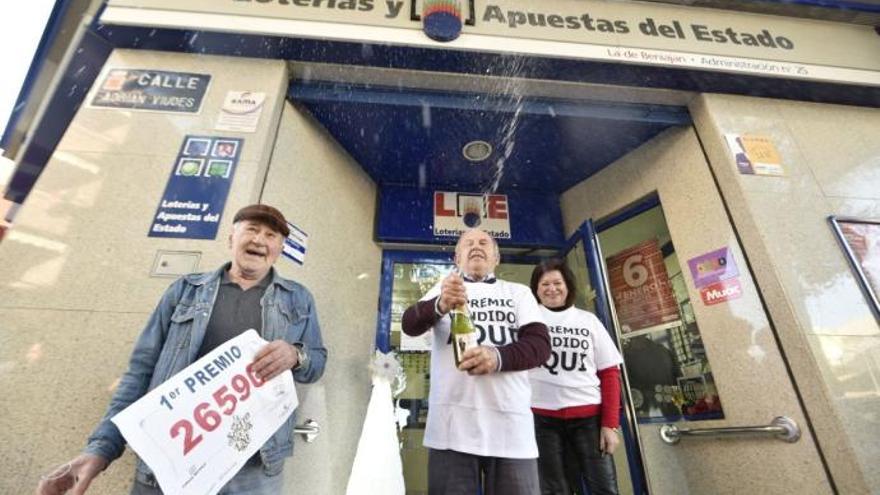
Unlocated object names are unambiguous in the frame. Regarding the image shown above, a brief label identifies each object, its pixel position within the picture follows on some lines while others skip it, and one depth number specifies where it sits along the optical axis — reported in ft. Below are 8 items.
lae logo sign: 11.35
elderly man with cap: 3.73
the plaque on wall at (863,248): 6.75
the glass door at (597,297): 7.69
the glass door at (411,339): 10.34
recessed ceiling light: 10.14
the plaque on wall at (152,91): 6.97
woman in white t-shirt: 6.22
